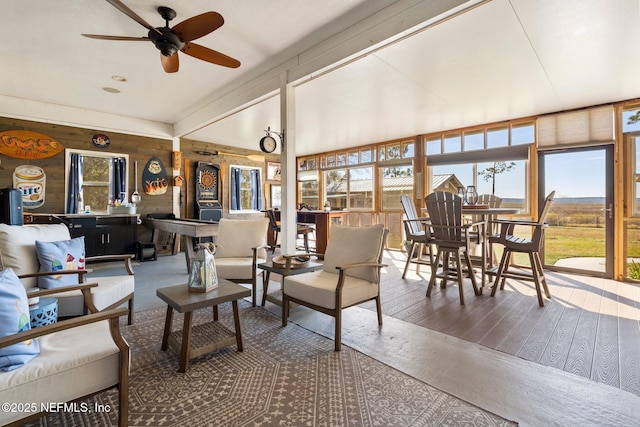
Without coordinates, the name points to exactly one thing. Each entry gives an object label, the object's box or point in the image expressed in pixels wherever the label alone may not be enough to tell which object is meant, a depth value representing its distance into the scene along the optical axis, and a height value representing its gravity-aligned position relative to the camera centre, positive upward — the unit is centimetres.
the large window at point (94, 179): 563 +73
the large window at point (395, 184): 699 +68
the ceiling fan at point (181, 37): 234 +154
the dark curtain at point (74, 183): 562 +62
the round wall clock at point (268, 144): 439 +104
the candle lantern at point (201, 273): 215 -43
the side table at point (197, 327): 192 -80
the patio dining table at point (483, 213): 352 -1
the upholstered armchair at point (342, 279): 234 -58
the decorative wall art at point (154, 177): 652 +84
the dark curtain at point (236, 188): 805 +71
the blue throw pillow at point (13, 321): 119 -44
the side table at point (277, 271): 278 -55
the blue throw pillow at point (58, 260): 227 -35
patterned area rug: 151 -104
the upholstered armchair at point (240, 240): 343 -31
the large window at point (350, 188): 786 +70
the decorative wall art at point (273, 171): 885 +130
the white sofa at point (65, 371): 115 -65
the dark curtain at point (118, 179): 612 +76
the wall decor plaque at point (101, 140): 586 +150
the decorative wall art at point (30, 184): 514 +57
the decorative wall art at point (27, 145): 504 +126
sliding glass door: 454 +3
